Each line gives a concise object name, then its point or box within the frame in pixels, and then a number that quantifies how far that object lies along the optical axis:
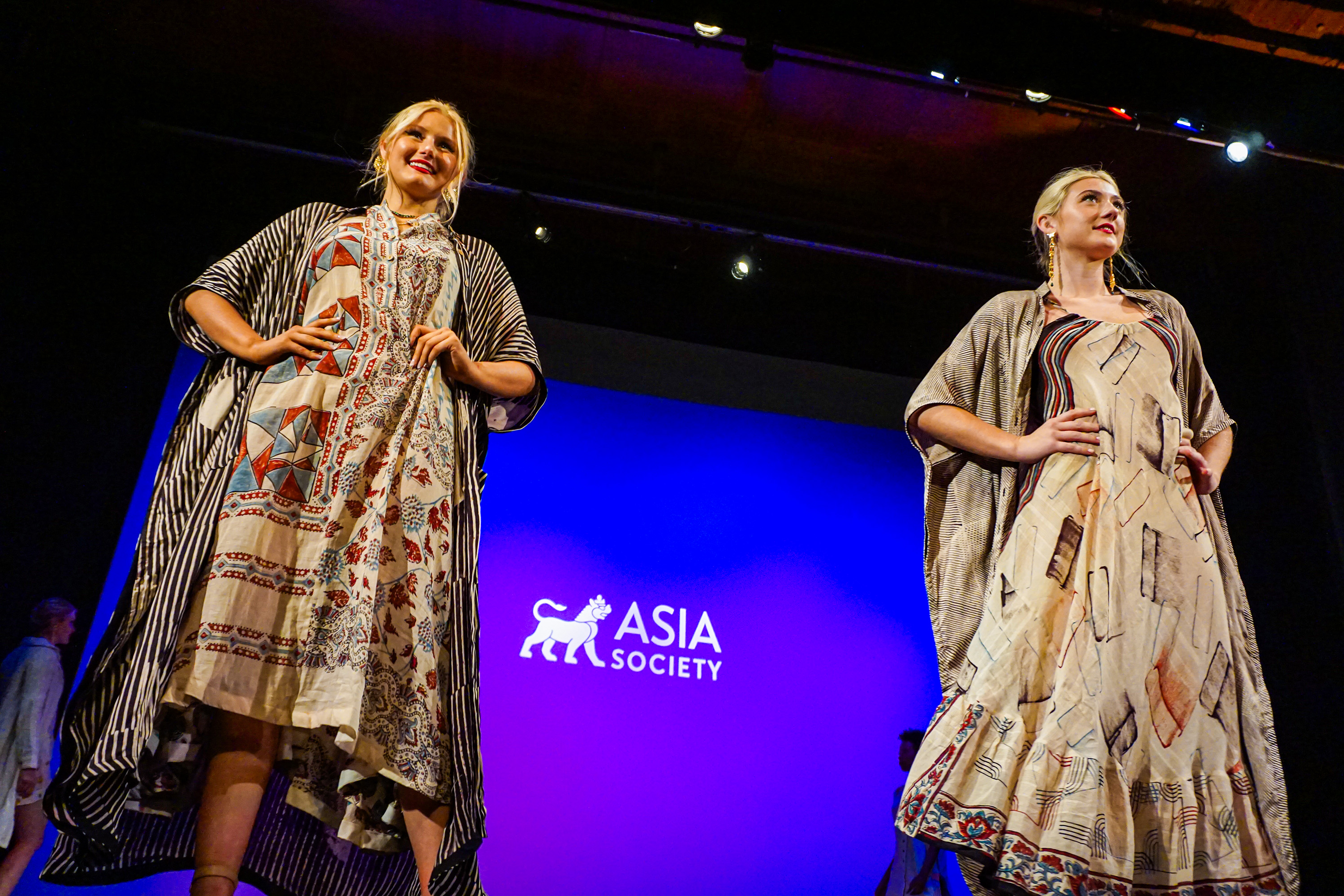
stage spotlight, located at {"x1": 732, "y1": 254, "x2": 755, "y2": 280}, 5.36
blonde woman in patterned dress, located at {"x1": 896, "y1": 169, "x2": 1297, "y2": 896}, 1.58
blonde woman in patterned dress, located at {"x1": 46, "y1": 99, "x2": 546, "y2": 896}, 1.57
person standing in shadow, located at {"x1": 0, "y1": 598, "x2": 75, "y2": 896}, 4.04
